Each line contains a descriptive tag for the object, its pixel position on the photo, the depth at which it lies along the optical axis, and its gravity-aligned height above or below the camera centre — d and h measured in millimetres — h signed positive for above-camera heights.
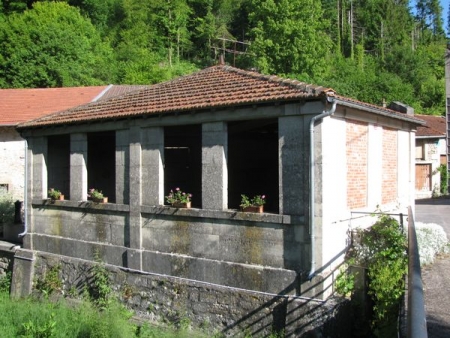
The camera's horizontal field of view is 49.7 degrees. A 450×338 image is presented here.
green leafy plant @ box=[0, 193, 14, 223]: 16392 -1141
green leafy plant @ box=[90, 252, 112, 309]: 11141 -2505
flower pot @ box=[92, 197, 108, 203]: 11672 -538
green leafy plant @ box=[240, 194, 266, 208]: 8898 -472
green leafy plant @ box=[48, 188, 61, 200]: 12680 -419
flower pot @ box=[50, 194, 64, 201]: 12719 -526
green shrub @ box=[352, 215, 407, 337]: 7301 -1495
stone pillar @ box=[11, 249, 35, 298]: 13031 -2589
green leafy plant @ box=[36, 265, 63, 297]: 12445 -2691
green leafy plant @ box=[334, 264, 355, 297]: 8305 -1847
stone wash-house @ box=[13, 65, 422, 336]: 8352 -45
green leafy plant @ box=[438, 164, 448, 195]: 27266 -155
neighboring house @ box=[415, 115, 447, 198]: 26938 +806
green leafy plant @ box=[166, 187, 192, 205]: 10017 -440
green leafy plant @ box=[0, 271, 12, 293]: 13758 -2952
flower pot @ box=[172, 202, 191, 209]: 9961 -574
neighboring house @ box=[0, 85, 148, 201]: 20797 +3252
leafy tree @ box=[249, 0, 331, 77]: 37031 +10547
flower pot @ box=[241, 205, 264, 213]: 8883 -583
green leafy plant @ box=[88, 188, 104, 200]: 11633 -416
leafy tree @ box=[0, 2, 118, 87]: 33000 +8819
